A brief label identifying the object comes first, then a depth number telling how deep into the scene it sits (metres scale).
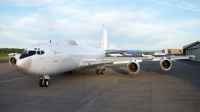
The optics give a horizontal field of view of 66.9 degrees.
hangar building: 36.47
